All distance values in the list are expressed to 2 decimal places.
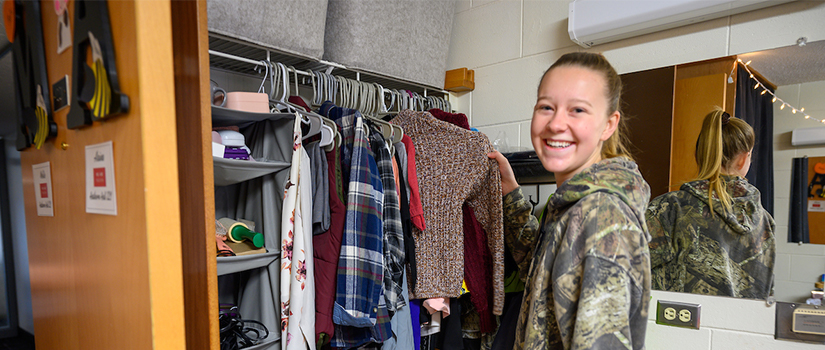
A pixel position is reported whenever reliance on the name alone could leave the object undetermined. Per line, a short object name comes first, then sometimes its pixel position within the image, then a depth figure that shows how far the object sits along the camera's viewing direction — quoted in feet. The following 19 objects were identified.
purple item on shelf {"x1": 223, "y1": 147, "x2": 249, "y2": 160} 3.79
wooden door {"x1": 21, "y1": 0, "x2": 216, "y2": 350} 1.98
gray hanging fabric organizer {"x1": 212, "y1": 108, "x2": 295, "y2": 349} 3.93
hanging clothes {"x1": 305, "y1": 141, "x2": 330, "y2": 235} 4.15
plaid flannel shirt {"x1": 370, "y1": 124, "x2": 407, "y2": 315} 4.54
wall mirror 4.27
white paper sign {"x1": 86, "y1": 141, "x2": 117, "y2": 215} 2.28
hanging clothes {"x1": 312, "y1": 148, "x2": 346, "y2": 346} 4.09
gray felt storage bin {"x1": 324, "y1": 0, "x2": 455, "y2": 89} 5.45
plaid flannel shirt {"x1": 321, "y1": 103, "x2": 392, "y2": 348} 4.05
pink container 3.82
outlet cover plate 4.70
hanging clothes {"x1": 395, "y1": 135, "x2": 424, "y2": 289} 4.80
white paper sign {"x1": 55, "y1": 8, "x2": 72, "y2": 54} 2.61
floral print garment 3.88
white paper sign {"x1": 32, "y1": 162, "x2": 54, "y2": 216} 3.39
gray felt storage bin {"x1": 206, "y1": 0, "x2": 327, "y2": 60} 4.26
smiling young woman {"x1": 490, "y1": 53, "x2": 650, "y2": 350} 2.26
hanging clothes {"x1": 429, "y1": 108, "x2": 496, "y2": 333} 4.96
